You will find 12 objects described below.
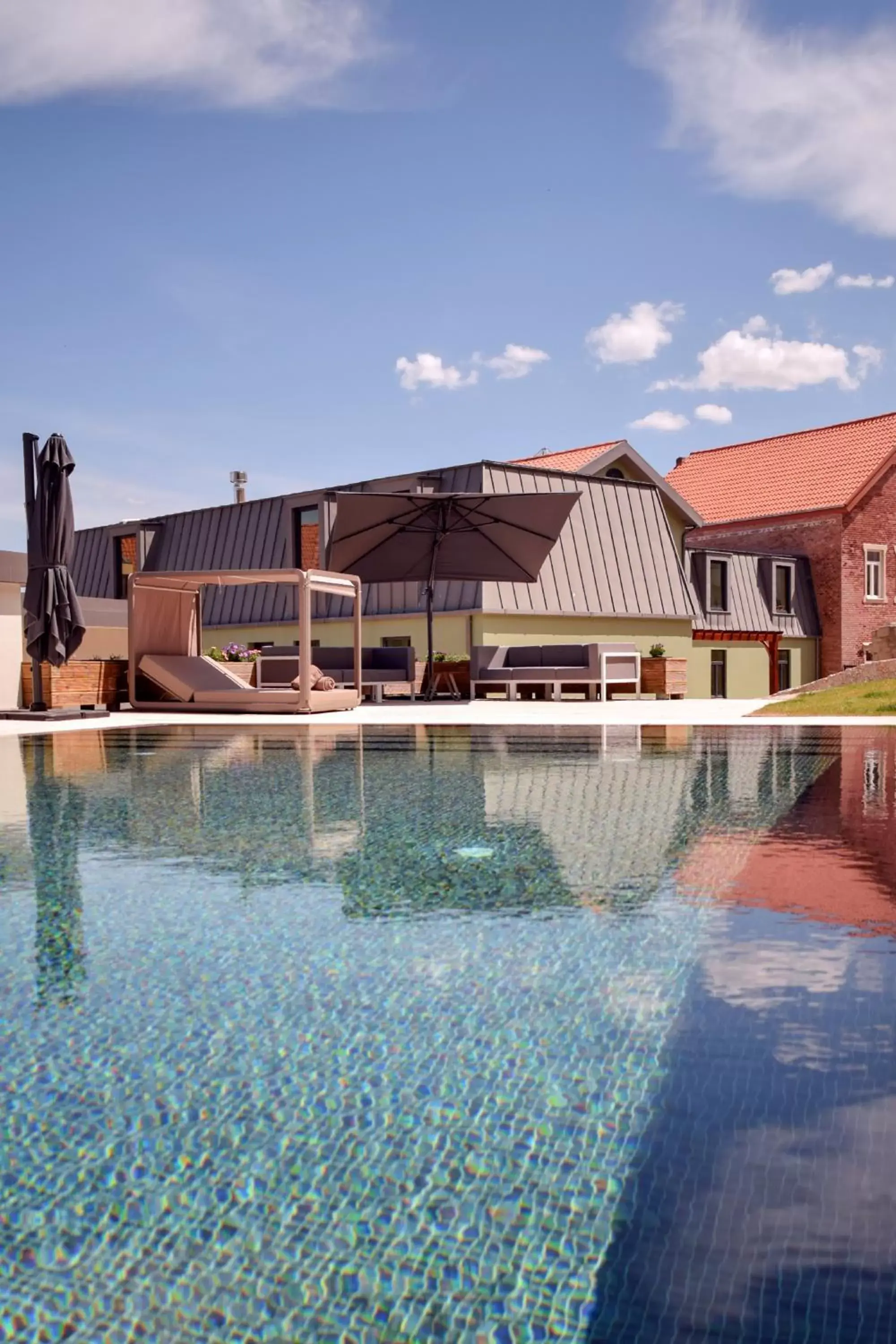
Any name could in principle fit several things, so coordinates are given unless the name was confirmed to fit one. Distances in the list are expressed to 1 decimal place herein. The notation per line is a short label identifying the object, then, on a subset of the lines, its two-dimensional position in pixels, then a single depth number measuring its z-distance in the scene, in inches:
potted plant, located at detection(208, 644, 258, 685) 805.9
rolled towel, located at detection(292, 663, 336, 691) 706.8
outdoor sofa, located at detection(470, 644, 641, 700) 796.0
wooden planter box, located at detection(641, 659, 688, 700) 887.7
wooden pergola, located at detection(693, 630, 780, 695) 1114.1
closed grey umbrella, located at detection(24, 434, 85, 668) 601.0
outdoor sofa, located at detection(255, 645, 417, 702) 804.6
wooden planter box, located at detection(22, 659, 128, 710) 688.4
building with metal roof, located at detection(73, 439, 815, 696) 922.7
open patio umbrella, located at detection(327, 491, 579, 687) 714.8
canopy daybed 663.8
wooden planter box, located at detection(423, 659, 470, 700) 844.6
